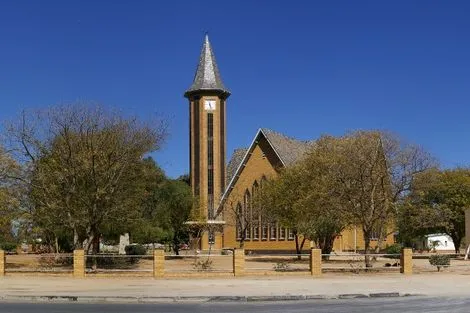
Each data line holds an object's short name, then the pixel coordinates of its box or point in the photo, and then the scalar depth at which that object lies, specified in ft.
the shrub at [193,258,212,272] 108.71
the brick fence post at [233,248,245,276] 104.83
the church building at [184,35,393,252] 252.42
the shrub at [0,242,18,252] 181.78
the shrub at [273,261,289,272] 109.18
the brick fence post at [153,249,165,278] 103.09
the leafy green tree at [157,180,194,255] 163.64
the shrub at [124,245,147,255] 171.12
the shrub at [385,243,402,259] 152.68
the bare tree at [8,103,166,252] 111.96
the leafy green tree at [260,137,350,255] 126.11
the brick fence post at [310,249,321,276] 106.32
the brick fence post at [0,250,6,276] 104.17
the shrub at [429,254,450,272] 116.67
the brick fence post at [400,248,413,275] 109.50
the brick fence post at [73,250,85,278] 102.47
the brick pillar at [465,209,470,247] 163.16
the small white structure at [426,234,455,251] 265.95
